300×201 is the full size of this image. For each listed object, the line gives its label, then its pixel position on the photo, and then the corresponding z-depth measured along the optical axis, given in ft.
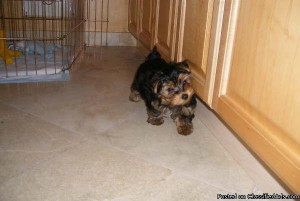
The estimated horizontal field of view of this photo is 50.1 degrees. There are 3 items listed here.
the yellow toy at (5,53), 7.68
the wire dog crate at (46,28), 7.88
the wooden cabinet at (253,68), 2.74
